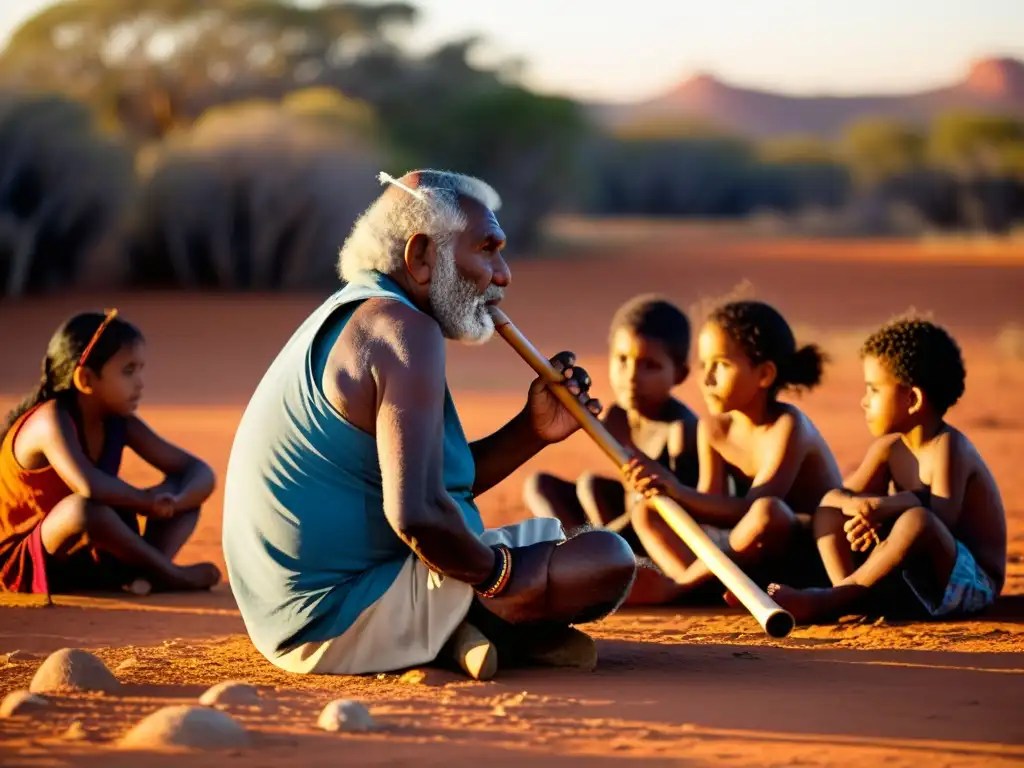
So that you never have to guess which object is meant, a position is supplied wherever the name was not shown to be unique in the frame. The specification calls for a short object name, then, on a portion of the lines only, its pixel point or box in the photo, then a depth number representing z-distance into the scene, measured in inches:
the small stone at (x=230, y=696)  272.7
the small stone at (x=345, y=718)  256.2
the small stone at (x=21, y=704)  270.2
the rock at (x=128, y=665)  320.8
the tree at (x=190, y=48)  2293.3
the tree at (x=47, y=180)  1263.5
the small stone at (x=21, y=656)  338.6
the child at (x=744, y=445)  409.1
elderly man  293.4
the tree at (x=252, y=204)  1359.5
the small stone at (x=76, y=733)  253.9
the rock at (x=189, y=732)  247.1
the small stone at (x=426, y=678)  300.8
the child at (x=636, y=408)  457.7
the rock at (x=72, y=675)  289.6
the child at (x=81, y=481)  428.8
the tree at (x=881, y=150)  3272.6
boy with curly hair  375.2
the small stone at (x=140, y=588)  445.1
